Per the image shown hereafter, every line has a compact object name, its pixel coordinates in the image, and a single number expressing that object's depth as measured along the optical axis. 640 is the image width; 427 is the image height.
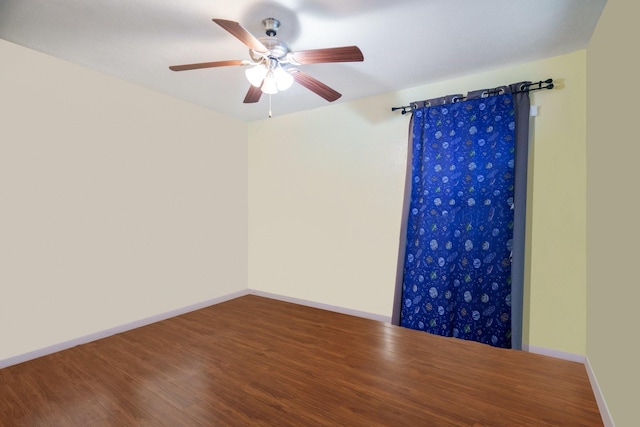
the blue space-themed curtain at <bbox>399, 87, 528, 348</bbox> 2.81
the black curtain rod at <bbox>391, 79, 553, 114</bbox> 2.65
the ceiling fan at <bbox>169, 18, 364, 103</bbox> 1.96
